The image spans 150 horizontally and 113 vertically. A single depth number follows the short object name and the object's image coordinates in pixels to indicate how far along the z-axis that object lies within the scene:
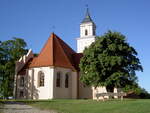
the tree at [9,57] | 39.09
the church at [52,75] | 30.38
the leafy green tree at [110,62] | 24.71
